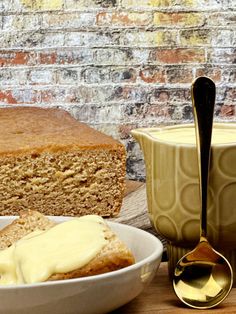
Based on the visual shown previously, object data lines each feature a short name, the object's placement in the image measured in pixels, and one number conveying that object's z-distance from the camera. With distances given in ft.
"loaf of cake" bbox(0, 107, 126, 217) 2.71
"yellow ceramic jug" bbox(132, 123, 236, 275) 1.85
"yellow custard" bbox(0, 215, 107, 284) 1.63
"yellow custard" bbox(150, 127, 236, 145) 1.91
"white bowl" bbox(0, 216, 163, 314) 1.55
